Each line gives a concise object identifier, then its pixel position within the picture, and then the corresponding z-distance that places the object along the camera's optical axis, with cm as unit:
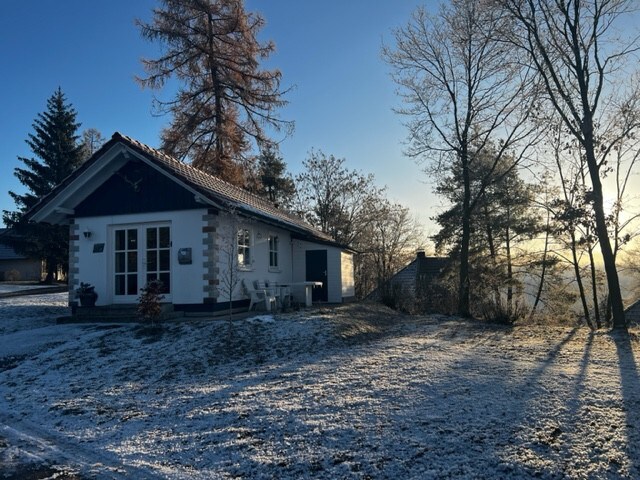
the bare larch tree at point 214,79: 2567
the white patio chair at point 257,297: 1505
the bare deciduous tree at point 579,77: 1316
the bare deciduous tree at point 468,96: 1723
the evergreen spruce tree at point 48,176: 3183
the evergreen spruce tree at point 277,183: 3873
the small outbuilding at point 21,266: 4078
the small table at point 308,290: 1676
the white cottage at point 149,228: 1365
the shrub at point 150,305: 1166
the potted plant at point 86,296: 1413
